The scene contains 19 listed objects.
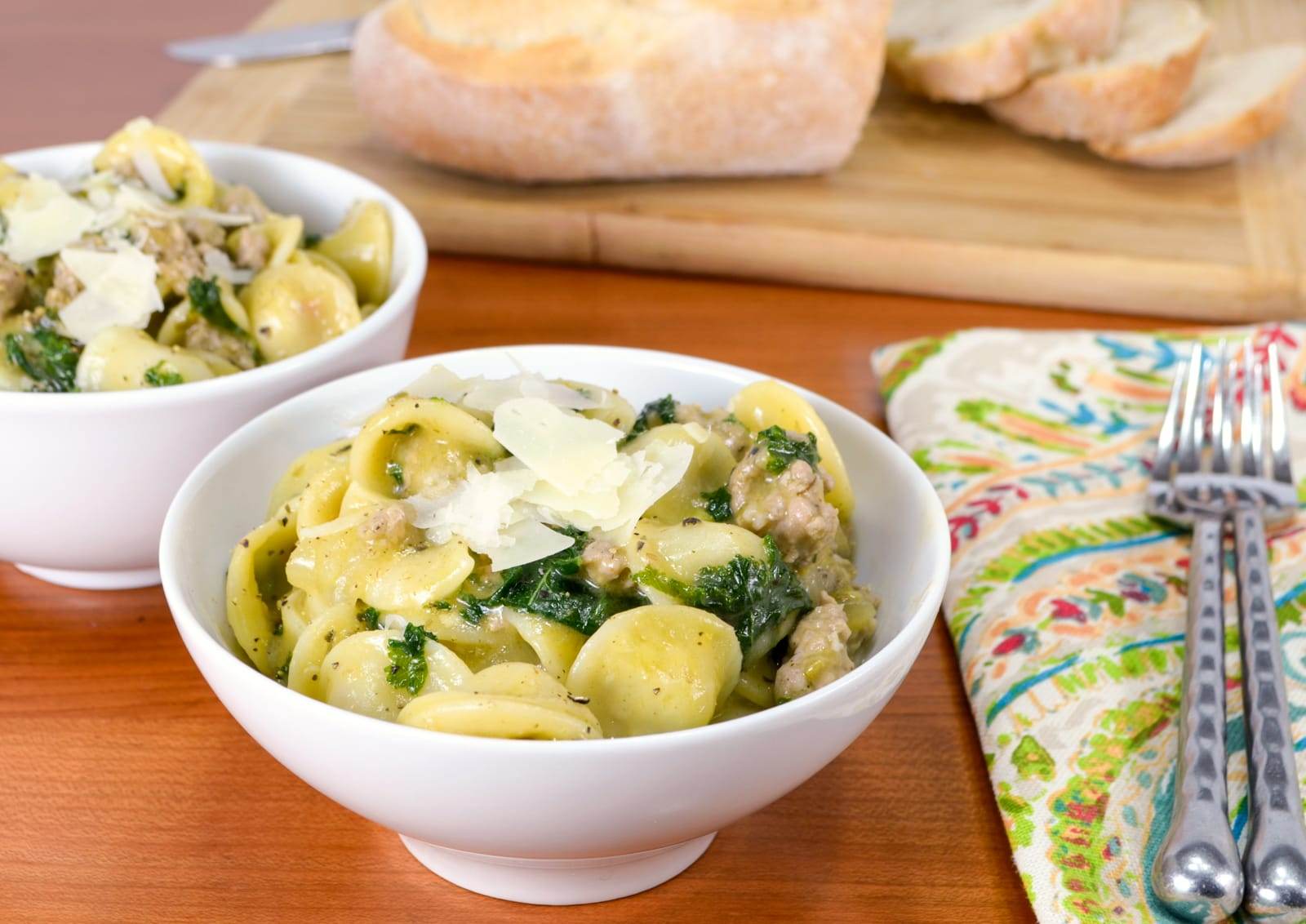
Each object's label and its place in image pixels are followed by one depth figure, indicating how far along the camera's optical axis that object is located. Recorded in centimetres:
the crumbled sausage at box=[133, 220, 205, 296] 65
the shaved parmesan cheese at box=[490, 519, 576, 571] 56
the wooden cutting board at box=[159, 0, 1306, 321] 79
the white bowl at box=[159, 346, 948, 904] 53
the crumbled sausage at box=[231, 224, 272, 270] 67
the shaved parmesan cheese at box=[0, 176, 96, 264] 65
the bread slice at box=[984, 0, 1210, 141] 84
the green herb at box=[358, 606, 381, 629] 57
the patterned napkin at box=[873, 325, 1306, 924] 58
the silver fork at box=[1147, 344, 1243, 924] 55
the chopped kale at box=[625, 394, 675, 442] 61
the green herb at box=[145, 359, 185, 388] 63
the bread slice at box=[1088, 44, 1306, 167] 84
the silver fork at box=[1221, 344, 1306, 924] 55
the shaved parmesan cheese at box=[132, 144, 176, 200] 69
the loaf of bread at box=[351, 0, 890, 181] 80
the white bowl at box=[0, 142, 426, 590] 61
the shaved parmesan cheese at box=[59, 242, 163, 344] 64
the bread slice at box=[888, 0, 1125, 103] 84
